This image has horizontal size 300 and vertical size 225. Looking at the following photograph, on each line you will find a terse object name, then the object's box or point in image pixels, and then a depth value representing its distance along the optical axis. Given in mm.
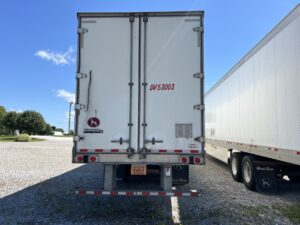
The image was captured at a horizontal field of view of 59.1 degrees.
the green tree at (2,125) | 72888
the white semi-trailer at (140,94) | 5051
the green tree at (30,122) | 63312
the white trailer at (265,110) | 5207
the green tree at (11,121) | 64562
